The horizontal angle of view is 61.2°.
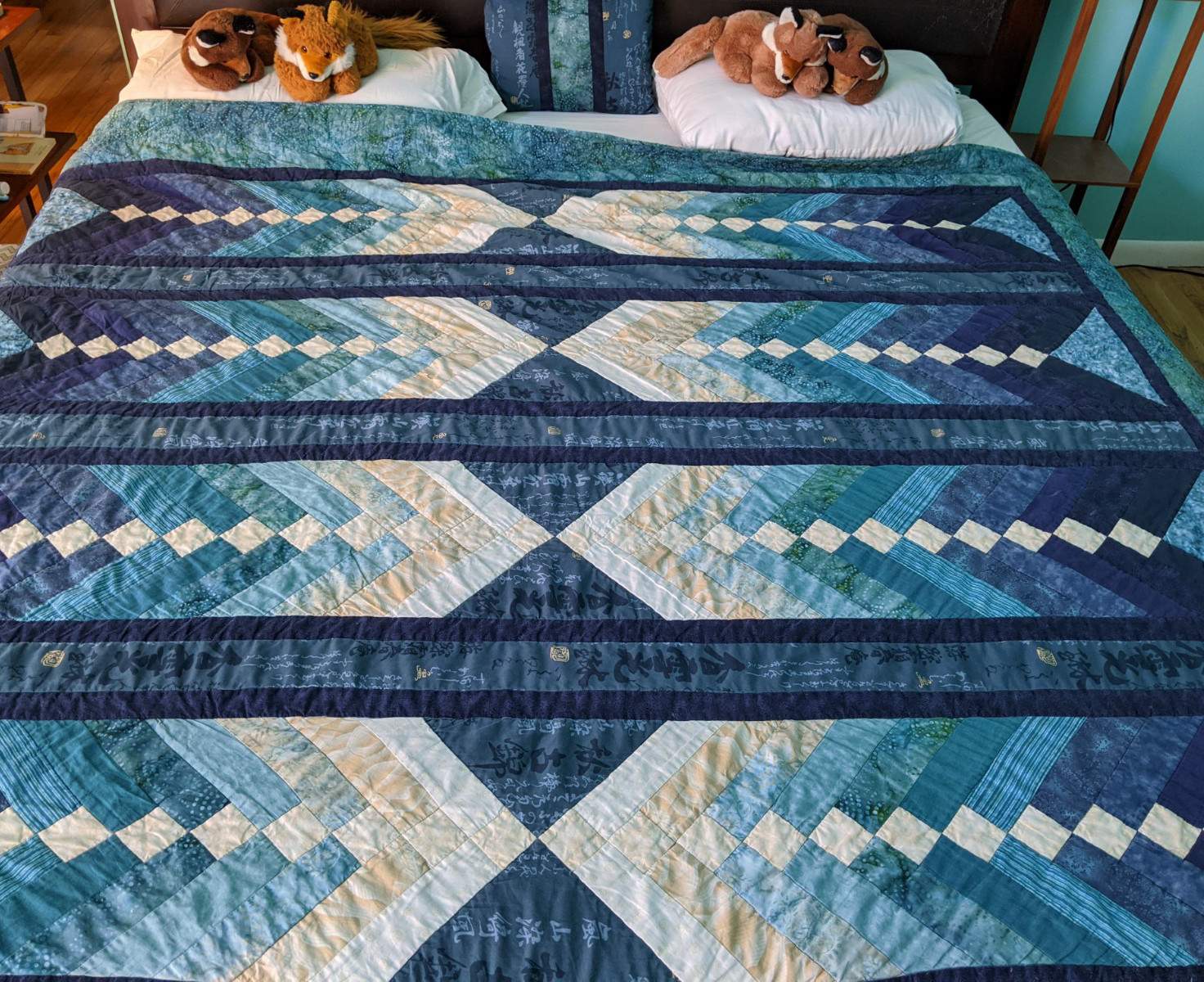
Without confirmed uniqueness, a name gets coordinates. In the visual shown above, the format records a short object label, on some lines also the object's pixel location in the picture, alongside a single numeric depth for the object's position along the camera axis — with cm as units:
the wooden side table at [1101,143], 243
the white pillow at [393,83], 229
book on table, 242
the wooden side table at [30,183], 238
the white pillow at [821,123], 226
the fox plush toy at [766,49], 223
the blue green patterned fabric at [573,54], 246
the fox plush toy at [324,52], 221
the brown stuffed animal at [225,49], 223
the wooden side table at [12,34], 257
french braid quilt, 102
